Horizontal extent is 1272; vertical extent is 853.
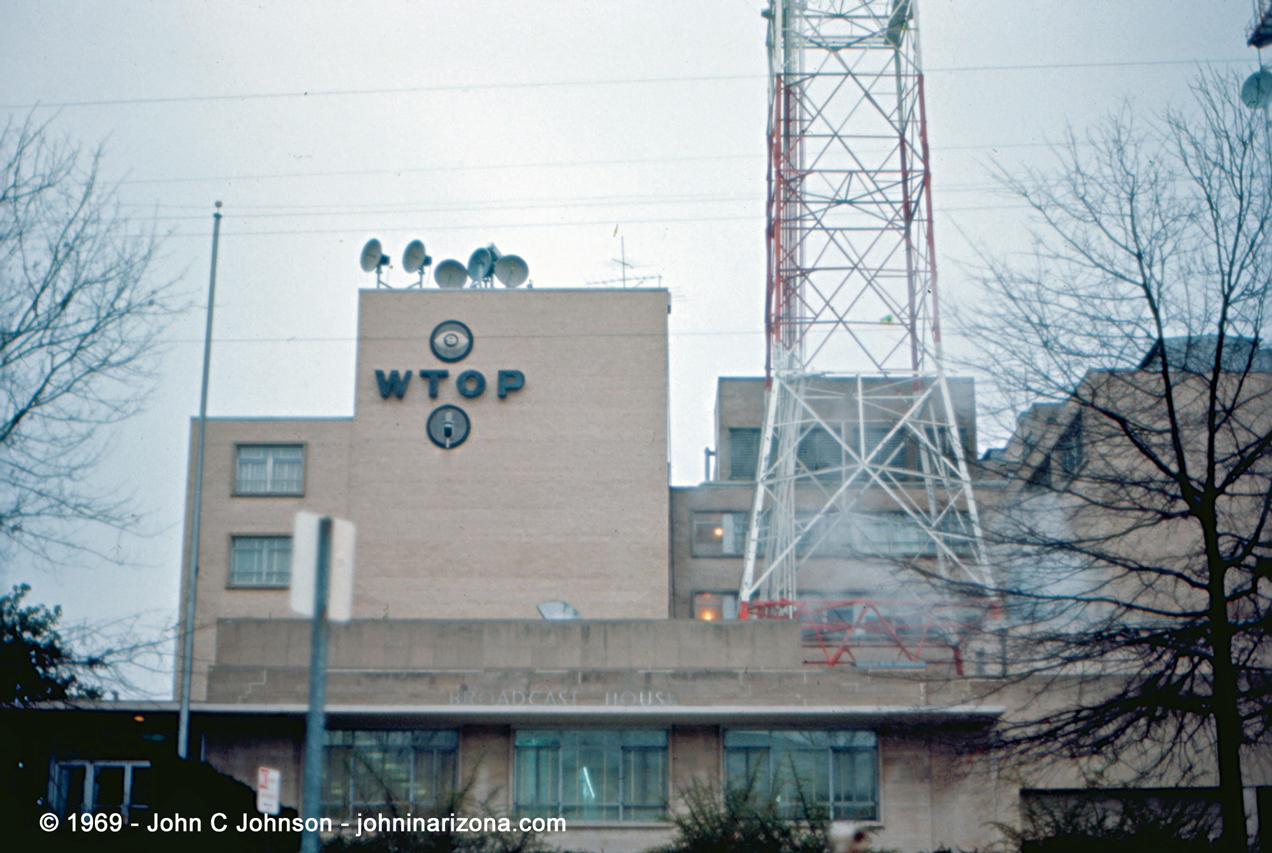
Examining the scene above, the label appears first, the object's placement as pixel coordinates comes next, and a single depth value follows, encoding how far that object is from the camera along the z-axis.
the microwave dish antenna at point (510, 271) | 47.50
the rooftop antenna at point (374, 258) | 47.44
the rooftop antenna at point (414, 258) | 47.38
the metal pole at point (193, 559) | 26.84
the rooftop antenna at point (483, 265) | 47.28
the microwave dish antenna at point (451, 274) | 48.09
